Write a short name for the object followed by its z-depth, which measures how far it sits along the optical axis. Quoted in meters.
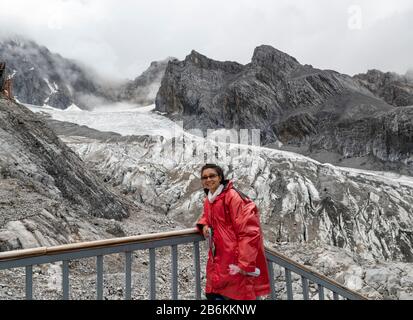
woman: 4.47
